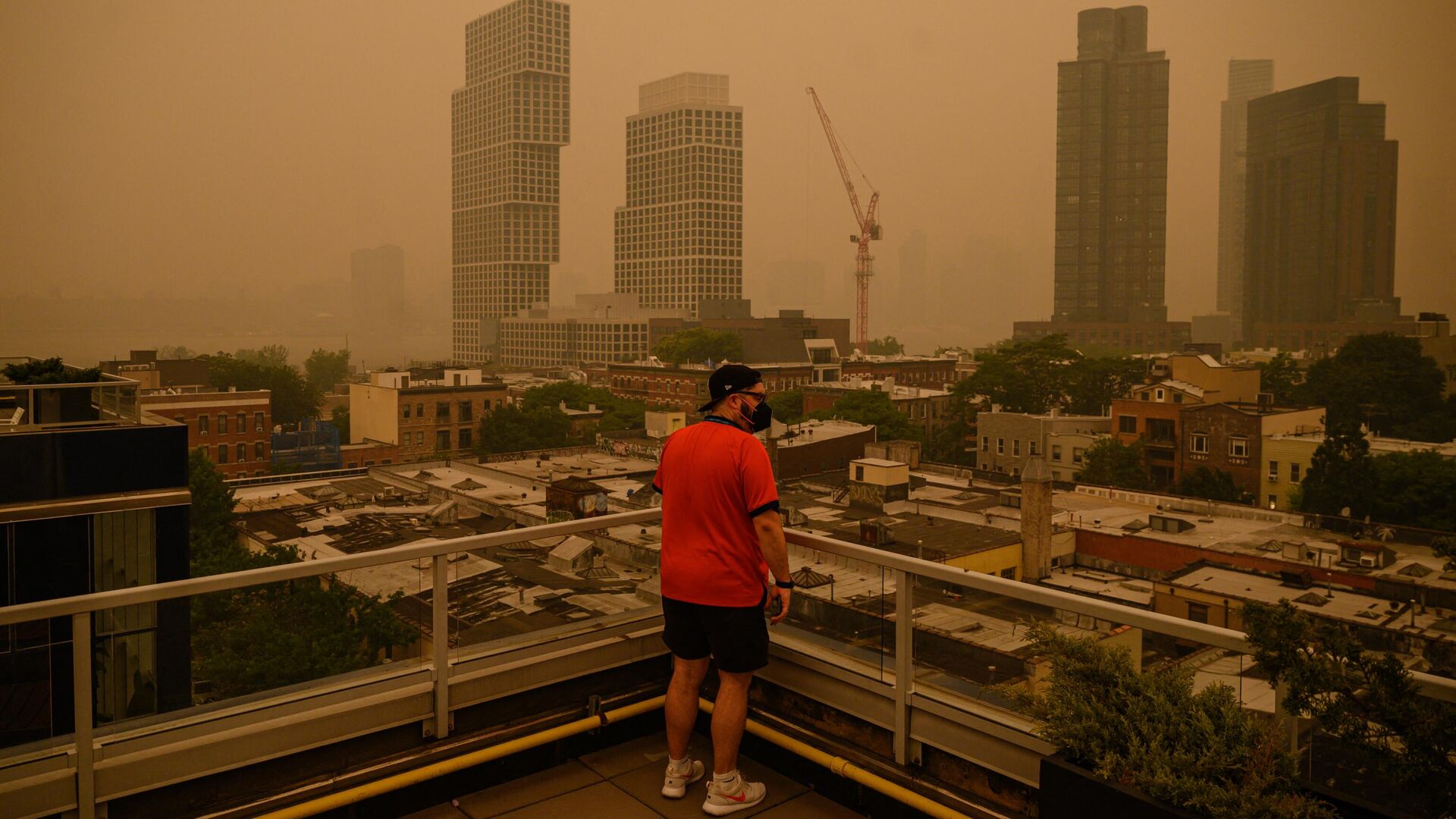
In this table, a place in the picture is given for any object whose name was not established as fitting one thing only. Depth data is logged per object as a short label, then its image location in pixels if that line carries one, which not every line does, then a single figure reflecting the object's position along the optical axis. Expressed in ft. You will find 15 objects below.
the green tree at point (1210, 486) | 115.14
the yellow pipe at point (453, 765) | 7.20
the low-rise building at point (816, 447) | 129.59
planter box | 5.60
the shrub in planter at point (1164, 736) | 5.39
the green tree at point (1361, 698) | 5.10
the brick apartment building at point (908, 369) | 216.33
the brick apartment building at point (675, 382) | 193.77
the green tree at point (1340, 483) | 107.76
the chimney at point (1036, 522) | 85.35
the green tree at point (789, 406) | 173.99
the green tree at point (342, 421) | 164.35
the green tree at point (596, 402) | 170.60
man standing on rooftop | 8.00
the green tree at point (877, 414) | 159.33
